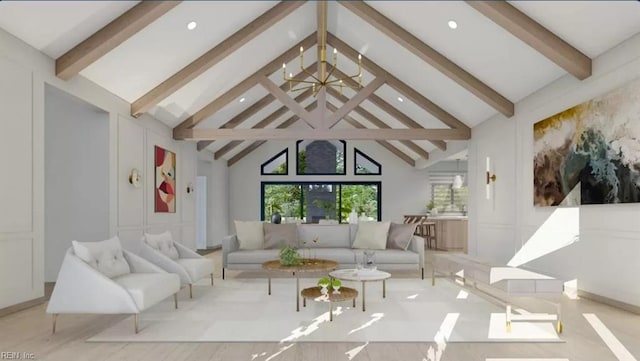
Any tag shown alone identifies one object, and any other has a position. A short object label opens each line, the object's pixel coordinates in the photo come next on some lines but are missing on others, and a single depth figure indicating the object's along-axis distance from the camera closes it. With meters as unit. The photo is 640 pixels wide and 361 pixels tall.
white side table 4.56
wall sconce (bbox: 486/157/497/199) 7.69
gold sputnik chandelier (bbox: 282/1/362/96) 5.86
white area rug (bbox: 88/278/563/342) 3.55
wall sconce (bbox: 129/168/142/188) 6.84
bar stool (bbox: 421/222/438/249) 11.42
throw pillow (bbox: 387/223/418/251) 6.80
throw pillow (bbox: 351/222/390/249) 6.87
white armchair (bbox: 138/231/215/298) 4.96
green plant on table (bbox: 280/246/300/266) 5.26
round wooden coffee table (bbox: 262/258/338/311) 5.10
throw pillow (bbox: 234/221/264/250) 6.82
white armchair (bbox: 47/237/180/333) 3.66
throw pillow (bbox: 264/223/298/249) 6.88
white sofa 6.43
